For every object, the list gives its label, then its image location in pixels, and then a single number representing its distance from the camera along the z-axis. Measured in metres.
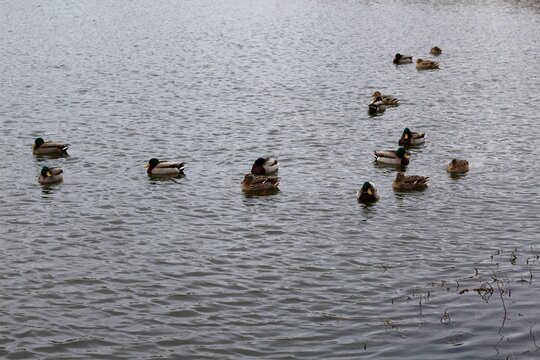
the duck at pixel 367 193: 24.33
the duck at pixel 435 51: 54.75
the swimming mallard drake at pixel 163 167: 26.64
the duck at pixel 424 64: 49.59
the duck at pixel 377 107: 36.84
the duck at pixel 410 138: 30.79
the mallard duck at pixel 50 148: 28.86
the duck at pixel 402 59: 51.31
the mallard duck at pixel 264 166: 26.53
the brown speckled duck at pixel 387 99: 38.34
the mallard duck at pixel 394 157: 28.56
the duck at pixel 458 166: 27.16
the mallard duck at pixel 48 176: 25.70
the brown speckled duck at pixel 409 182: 25.64
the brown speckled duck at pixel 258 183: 25.08
